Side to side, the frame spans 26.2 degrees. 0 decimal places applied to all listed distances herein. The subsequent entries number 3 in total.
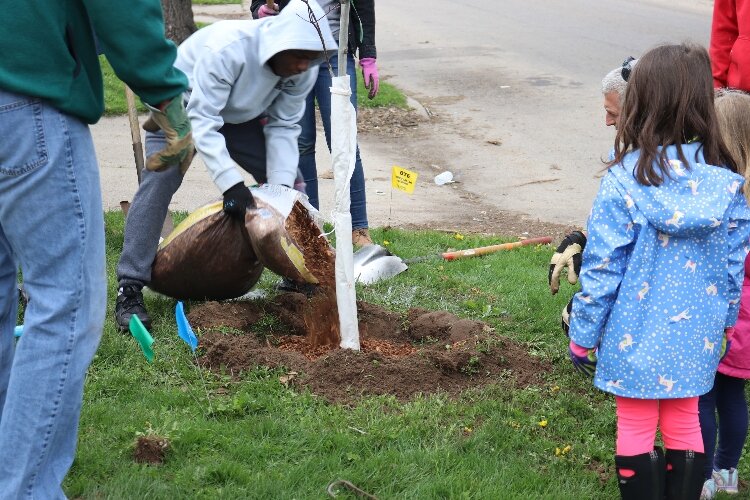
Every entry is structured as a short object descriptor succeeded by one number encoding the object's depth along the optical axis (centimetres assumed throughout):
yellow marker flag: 973
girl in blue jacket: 455
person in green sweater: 385
